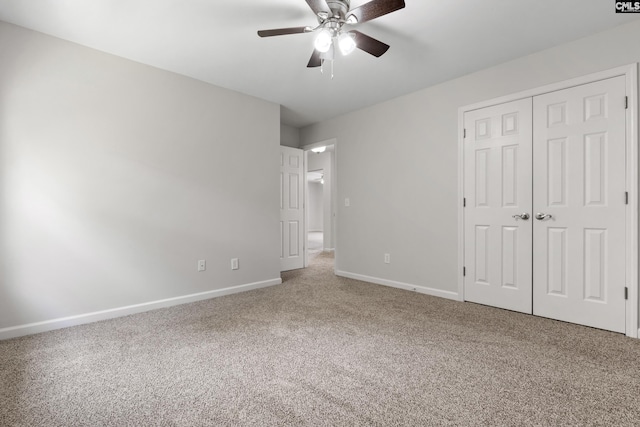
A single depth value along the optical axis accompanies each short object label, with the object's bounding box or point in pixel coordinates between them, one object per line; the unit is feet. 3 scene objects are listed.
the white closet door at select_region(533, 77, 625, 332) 8.05
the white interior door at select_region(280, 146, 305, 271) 16.48
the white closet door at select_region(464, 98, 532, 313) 9.61
